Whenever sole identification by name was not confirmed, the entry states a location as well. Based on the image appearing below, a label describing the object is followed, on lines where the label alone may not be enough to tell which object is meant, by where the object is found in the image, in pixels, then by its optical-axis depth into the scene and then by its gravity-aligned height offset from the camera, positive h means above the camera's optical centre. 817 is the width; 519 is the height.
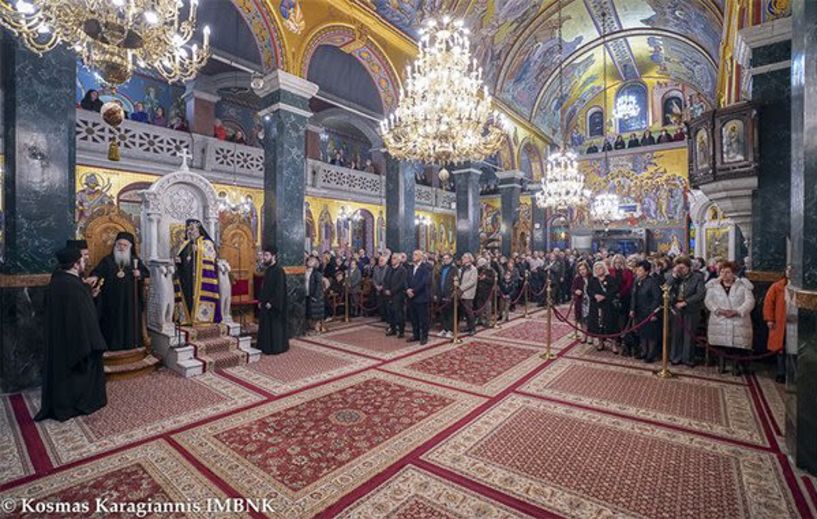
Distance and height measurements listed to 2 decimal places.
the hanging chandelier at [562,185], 12.12 +2.17
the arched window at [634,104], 19.36 +7.49
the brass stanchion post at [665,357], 5.29 -1.38
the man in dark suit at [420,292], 7.32 -0.69
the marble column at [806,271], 2.96 -0.12
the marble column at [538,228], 18.34 +1.27
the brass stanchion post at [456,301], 7.34 -0.87
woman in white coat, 5.21 -0.74
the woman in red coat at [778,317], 4.93 -0.79
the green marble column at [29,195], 4.69 +0.73
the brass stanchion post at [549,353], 6.21 -1.55
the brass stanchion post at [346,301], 9.42 -1.13
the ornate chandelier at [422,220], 21.30 +1.90
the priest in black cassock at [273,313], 6.50 -0.96
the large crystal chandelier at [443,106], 6.49 +2.49
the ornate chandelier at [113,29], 3.64 +2.20
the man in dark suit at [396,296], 7.83 -0.83
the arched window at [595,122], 20.59 +6.98
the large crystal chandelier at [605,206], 16.17 +2.01
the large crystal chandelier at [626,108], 19.59 +7.37
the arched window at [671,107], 18.38 +7.02
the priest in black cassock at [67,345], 3.97 -0.92
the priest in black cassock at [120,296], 5.53 -0.58
